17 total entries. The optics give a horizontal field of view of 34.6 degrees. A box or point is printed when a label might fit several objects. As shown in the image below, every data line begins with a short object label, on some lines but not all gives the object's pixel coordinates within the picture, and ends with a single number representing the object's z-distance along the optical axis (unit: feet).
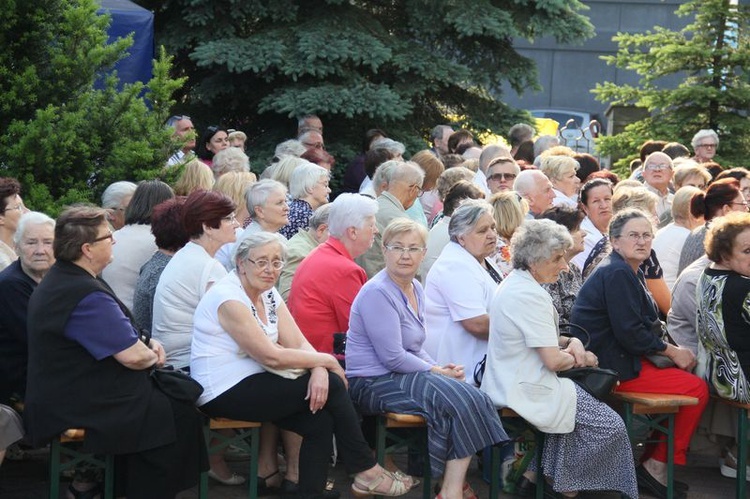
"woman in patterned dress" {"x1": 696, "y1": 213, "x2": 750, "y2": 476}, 23.66
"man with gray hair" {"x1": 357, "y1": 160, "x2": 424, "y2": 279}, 28.43
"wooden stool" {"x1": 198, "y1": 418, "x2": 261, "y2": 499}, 20.93
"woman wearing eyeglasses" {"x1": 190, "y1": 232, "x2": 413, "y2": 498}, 20.77
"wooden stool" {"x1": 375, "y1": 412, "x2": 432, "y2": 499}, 21.61
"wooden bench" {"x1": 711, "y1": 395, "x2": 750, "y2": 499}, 23.70
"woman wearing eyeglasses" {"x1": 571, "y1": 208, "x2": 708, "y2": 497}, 23.48
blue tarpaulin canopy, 36.91
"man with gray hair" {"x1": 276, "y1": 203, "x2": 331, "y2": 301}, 25.36
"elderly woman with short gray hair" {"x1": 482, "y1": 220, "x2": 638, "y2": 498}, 21.84
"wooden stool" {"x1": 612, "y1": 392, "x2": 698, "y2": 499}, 23.49
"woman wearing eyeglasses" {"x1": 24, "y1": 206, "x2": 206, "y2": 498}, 19.34
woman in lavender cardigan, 21.42
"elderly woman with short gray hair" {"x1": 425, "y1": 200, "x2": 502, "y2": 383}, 23.22
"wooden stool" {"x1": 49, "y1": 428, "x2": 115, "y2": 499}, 19.70
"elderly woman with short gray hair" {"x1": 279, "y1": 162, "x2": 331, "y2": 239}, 27.94
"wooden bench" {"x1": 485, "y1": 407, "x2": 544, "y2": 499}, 22.22
